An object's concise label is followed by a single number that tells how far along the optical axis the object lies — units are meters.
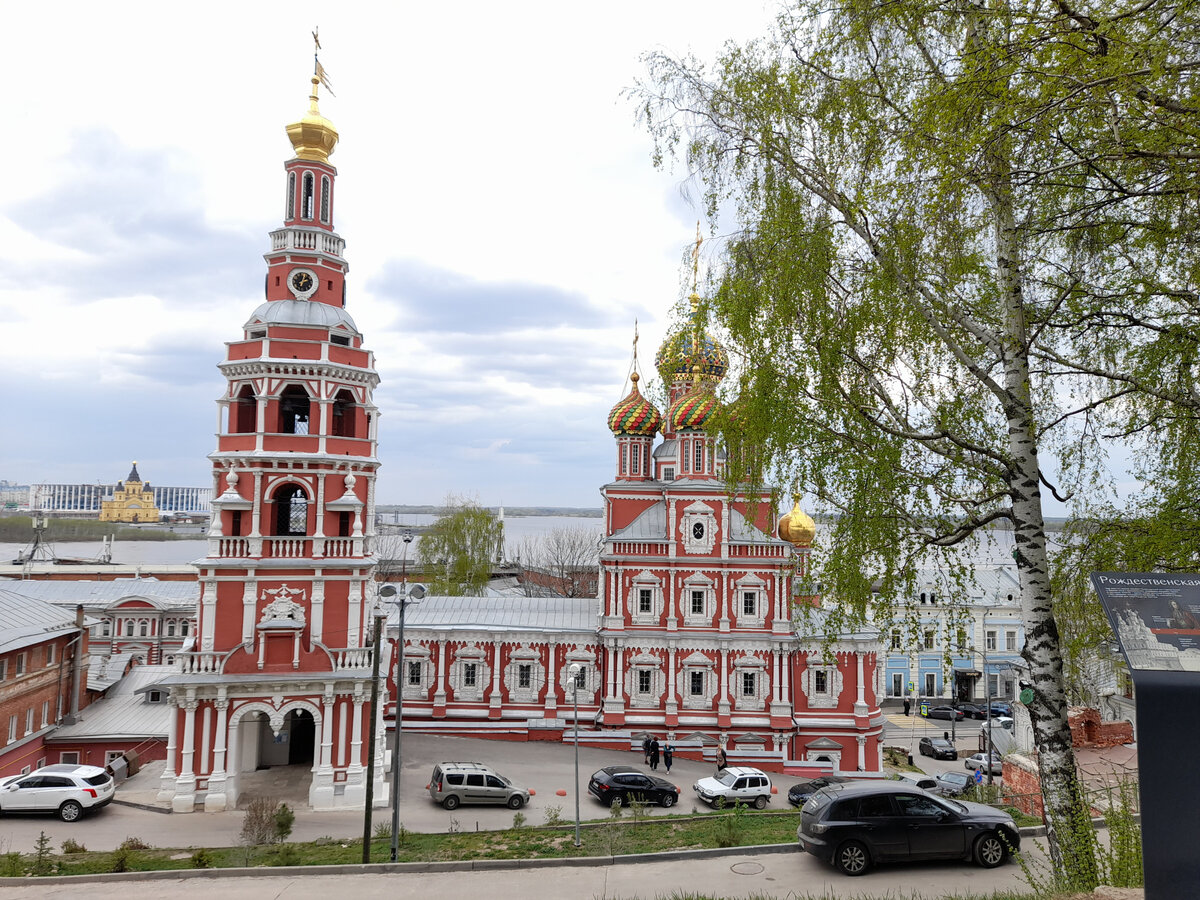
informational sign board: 4.59
